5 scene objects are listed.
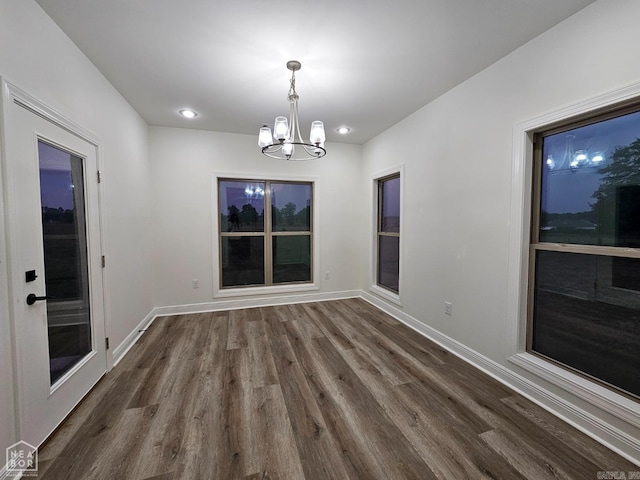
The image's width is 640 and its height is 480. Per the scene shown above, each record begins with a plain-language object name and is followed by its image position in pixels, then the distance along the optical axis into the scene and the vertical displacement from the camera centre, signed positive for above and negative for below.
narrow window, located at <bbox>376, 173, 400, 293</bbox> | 3.90 -0.10
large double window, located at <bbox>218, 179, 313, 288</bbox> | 4.16 -0.08
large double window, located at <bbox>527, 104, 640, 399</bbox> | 1.59 -0.14
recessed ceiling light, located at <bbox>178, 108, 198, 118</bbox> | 3.15 +1.46
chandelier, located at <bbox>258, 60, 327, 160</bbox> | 2.10 +0.80
